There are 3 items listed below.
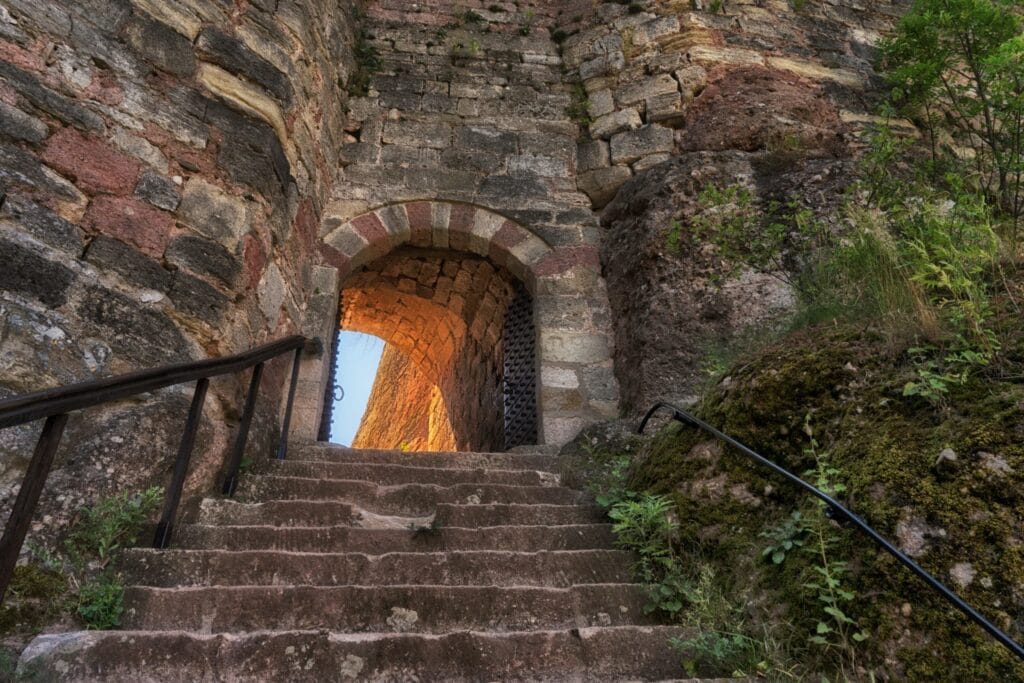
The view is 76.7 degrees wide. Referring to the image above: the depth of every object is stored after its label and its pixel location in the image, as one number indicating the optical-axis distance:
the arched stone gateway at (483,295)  4.39
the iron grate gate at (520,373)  4.89
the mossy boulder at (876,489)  1.40
